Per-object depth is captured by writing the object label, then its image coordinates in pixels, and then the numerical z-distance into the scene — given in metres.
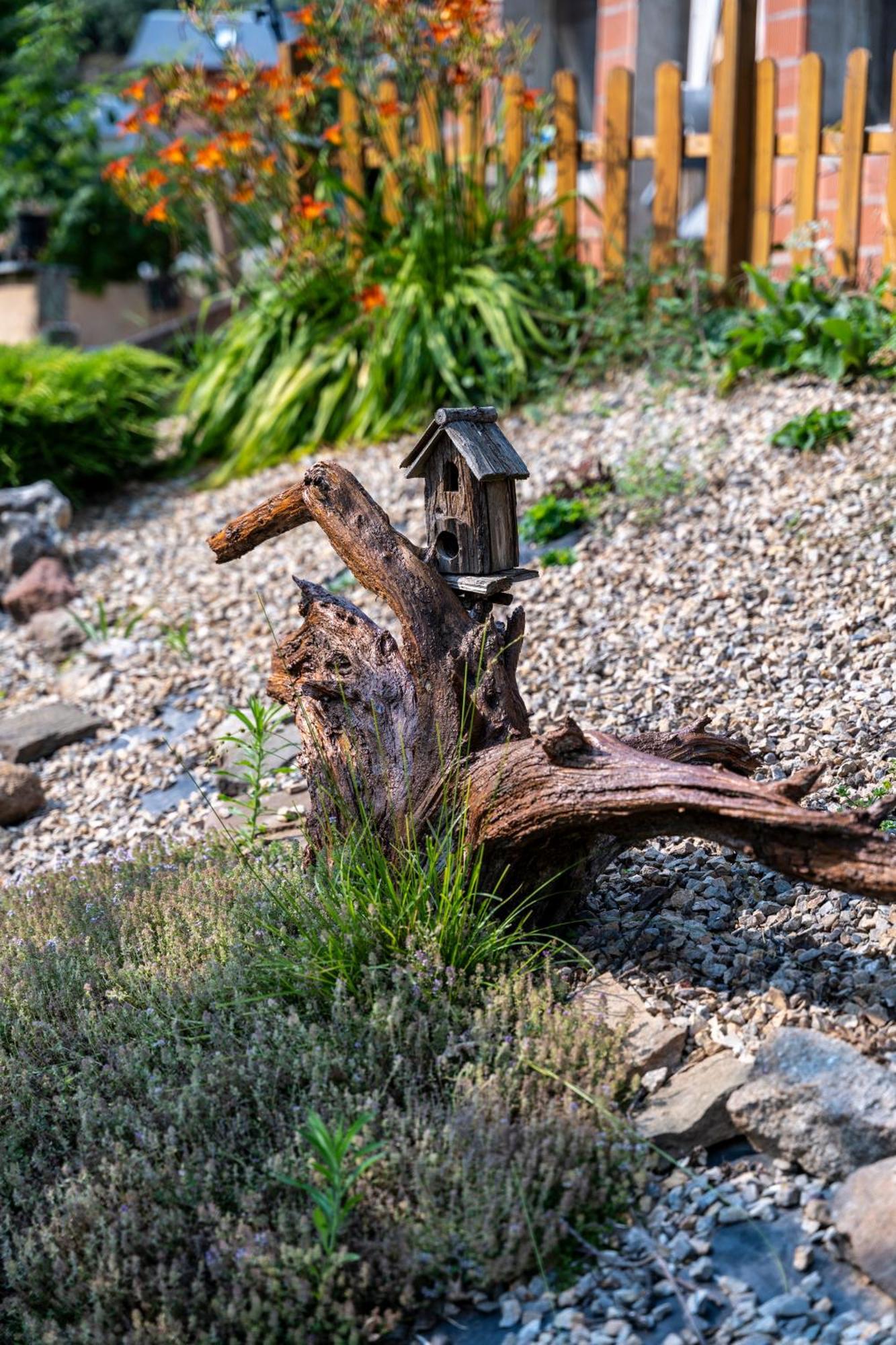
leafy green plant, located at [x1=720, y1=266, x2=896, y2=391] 5.64
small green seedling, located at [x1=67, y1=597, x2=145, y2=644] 5.80
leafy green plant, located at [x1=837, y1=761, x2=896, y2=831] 3.25
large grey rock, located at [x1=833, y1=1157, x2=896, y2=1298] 2.06
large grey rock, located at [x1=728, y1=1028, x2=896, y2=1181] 2.24
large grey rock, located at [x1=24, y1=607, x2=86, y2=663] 5.86
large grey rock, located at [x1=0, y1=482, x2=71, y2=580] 6.59
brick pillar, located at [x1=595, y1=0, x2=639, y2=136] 8.56
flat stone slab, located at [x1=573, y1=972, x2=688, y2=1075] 2.53
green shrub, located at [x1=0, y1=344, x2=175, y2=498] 7.34
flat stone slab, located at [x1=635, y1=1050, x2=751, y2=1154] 2.38
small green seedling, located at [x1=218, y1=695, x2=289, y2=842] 3.52
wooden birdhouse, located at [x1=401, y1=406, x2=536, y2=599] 3.04
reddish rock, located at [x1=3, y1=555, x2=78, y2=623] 6.29
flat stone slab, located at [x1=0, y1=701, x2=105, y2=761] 4.90
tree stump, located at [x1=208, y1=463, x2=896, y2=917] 2.51
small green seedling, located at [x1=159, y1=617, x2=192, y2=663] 5.39
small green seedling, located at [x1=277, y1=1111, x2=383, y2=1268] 2.15
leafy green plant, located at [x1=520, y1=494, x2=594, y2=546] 5.44
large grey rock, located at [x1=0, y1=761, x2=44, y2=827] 4.45
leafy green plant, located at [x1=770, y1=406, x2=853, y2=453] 5.30
